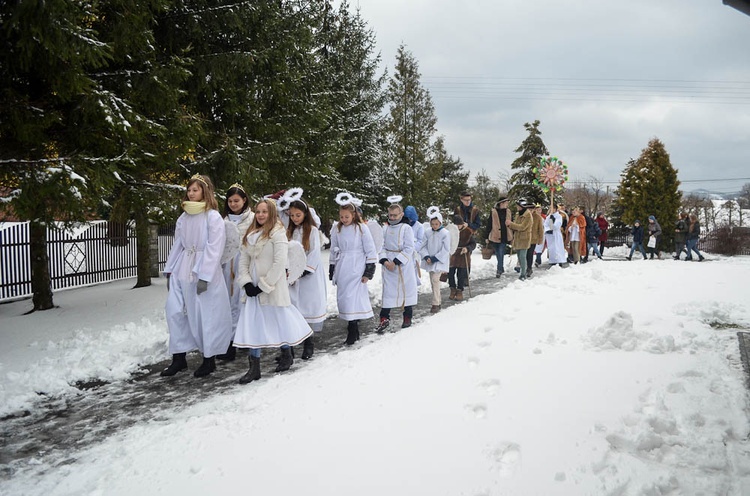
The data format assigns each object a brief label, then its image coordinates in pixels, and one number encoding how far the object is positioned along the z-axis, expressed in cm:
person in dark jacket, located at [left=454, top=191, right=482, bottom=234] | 1141
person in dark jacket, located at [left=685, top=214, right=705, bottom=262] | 2014
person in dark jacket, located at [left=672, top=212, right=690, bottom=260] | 2056
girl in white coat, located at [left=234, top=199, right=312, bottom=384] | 534
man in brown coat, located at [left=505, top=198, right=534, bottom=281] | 1323
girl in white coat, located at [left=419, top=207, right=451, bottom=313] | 936
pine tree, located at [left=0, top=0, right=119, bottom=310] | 590
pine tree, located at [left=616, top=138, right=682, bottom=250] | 2741
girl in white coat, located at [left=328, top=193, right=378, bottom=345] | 696
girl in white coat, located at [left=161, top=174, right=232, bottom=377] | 562
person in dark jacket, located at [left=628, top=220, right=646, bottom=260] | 2194
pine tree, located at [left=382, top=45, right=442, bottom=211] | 2809
